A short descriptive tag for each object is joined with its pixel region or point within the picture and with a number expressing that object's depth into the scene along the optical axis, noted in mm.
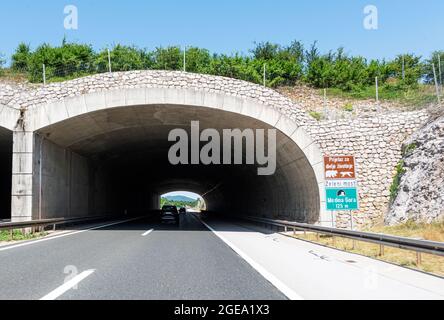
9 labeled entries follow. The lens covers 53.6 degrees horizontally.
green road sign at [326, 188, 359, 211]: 14161
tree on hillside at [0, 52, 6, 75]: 31747
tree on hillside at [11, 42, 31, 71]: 32638
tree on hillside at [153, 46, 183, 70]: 38031
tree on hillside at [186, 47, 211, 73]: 35575
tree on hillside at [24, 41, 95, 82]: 30766
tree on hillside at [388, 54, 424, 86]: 32056
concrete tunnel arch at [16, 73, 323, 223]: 18953
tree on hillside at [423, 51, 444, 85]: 36594
